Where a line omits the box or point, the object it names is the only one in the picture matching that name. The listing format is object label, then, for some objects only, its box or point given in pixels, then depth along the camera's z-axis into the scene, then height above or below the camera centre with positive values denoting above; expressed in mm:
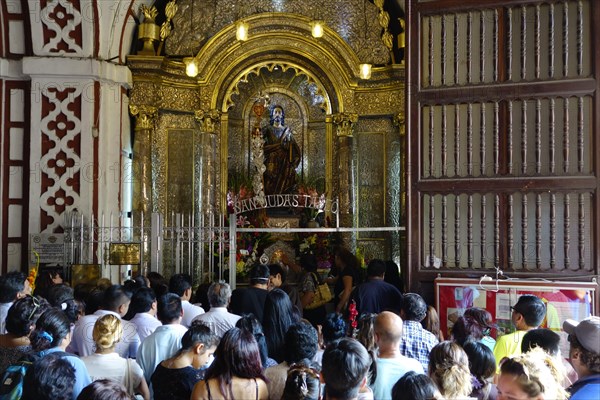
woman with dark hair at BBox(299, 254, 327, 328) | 8414 -1036
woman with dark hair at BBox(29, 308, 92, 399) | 4137 -711
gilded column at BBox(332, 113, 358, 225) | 13055 +874
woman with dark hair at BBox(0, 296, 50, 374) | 4543 -710
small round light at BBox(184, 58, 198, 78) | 12422 +2424
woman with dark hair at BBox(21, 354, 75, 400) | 3342 -791
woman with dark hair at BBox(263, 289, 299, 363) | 5504 -842
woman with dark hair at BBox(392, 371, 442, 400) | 3121 -779
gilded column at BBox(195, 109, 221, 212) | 13055 +878
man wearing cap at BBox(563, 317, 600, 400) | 3408 -725
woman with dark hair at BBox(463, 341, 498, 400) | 3988 -870
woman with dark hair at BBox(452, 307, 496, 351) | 4727 -780
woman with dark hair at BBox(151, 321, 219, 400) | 3984 -883
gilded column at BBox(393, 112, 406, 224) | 12791 +992
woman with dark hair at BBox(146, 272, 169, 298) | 7152 -784
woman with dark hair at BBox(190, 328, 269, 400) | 3479 -793
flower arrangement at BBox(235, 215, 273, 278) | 12539 -655
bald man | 3979 -843
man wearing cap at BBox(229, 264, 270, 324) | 6427 -774
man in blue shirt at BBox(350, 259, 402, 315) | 6801 -822
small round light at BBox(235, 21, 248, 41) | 12078 +2958
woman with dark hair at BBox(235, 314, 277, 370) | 4656 -788
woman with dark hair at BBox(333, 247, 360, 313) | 8078 -797
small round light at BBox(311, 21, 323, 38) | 12516 +3092
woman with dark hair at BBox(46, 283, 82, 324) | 5348 -708
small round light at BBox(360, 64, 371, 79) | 12453 +2365
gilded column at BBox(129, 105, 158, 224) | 12383 +864
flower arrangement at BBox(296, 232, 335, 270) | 12695 -663
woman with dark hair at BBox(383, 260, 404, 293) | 9375 -885
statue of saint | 13852 +1021
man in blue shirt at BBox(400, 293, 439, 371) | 4824 -846
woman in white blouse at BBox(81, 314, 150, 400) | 4176 -884
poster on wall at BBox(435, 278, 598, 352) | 6520 -834
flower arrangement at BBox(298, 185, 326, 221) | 13148 +122
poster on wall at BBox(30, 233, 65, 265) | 10766 -576
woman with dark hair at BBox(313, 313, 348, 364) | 4523 -751
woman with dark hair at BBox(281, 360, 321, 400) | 3312 -808
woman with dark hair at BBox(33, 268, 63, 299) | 7701 -793
